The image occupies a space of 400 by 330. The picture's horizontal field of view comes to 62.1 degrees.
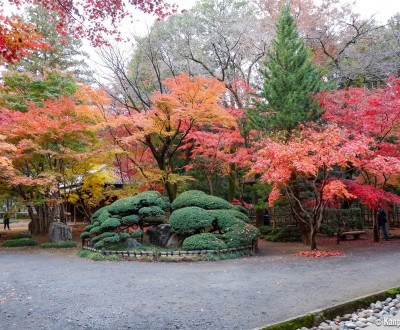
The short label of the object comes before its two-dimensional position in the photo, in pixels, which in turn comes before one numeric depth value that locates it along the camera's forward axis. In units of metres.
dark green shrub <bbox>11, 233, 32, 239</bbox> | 15.42
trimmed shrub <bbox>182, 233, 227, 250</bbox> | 10.03
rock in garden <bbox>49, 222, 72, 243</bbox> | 13.94
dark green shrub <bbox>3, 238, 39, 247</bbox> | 13.96
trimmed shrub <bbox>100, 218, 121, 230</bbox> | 11.01
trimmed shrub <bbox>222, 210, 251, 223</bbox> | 11.41
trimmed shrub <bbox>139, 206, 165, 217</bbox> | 11.15
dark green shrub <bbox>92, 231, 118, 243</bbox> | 10.95
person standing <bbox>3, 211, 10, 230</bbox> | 21.28
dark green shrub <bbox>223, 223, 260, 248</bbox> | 10.40
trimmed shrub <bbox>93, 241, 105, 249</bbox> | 10.84
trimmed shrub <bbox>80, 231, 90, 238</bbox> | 11.77
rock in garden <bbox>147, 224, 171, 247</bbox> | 11.30
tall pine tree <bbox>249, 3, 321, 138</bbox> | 11.88
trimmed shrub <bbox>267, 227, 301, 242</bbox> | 14.55
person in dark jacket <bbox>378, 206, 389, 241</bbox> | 13.38
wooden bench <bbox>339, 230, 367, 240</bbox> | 13.71
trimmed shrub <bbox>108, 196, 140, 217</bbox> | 11.43
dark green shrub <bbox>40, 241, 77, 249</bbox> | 13.20
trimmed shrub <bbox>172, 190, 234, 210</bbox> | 11.67
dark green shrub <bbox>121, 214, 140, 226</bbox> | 11.20
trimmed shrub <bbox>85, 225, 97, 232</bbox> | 12.00
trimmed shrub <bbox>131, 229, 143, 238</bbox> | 11.45
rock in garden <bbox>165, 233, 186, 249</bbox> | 11.07
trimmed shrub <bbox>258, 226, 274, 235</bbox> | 15.70
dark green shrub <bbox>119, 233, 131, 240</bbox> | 11.03
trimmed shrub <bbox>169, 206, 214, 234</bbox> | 10.59
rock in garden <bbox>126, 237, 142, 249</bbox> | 10.88
